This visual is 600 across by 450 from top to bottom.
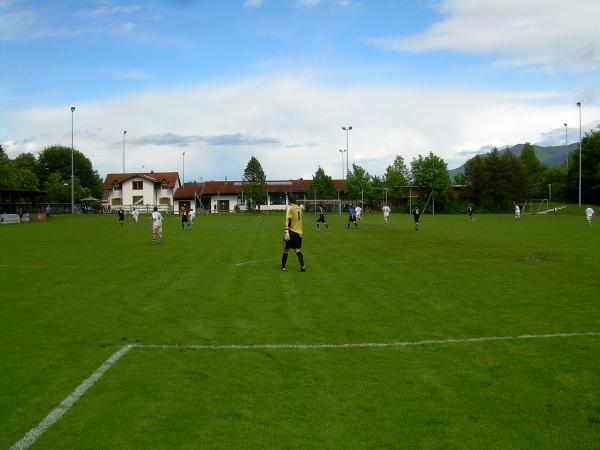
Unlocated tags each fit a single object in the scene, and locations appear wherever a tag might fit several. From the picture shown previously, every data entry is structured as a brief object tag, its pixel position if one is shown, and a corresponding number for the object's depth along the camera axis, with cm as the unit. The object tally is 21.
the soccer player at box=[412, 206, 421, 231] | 3553
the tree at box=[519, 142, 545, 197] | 13038
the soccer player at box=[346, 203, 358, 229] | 3886
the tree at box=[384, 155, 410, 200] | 9768
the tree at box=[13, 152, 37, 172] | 11319
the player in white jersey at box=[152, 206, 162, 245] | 2612
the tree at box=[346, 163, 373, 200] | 9631
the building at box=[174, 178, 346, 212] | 10544
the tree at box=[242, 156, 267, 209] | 10038
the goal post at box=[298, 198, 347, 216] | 9294
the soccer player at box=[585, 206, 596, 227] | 3919
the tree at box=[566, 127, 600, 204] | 7856
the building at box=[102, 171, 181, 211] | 10112
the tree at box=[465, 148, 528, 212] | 8631
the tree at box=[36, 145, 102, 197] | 11225
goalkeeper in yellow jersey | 1494
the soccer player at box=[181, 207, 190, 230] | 3997
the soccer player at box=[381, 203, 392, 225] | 4246
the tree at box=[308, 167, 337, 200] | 10154
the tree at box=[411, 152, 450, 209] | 8669
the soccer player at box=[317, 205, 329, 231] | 3808
